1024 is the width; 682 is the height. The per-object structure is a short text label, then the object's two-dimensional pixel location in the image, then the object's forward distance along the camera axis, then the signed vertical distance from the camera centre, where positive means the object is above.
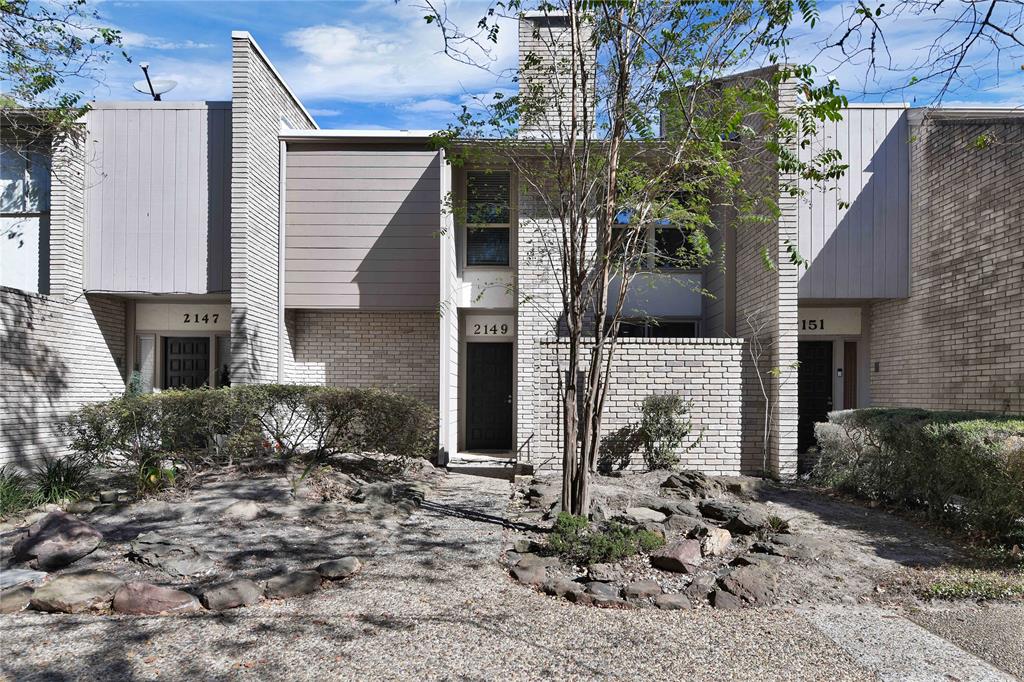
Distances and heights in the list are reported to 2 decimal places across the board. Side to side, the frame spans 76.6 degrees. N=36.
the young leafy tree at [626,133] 6.21 +2.23
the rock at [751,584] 4.74 -1.77
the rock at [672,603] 4.57 -1.82
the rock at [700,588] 4.79 -1.81
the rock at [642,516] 6.62 -1.80
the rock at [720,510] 6.86 -1.77
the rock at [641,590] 4.70 -1.78
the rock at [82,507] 6.76 -1.74
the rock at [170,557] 4.92 -1.67
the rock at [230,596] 4.29 -1.70
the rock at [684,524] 6.31 -1.77
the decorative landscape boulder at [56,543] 4.92 -1.57
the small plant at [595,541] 5.42 -1.69
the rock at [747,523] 6.36 -1.74
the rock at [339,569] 4.90 -1.72
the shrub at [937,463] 5.81 -1.24
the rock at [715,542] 5.75 -1.76
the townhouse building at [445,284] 9.86 +1.08
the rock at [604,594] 4.65 -1.81
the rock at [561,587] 4.79 -1.80
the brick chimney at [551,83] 7.29 +3.24
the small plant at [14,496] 6.78 -1.65
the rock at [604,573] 5.05 -1.81
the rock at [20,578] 4.47 -1.66
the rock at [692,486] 8.29 -1.84
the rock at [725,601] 4.64 -1.83
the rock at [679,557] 5.32 -1.77
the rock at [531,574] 5.03 -1.81
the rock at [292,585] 4.55 -1.72
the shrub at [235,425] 7.64 -1.01
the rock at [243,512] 6.40 -1.68
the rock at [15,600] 4.12 -1.65
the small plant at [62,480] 7.30 -1.61
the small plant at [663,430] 9.57 -1.23
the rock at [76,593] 4.15 -1.64
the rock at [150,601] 4.18 -1.68
